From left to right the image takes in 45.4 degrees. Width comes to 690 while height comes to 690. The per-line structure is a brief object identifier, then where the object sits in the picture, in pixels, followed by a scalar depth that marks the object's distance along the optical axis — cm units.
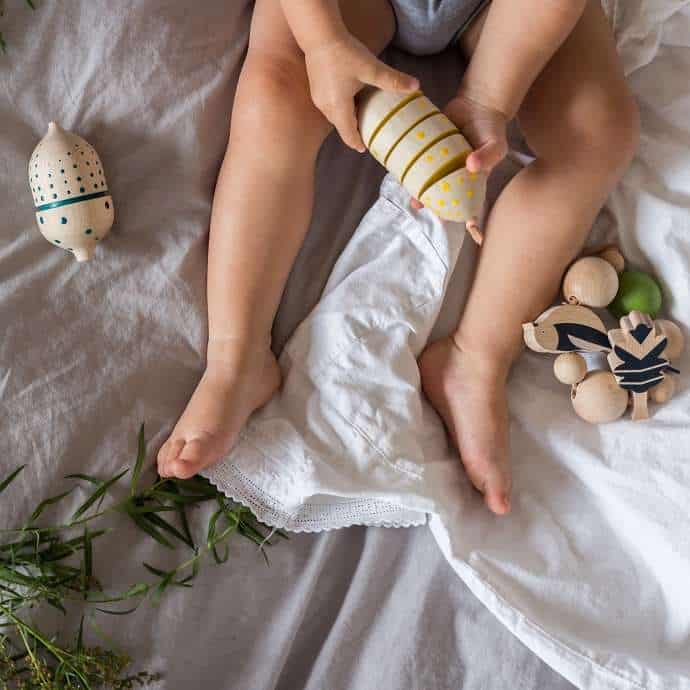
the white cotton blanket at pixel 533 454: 91
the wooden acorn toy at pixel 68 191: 86
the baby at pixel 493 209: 88
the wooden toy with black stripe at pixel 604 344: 92
